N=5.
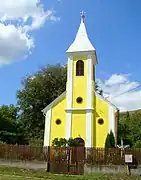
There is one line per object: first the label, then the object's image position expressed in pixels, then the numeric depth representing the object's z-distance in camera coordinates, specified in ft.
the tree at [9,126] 68.88
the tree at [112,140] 54.30
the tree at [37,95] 85.48
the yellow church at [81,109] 58.48
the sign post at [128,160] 40.40
